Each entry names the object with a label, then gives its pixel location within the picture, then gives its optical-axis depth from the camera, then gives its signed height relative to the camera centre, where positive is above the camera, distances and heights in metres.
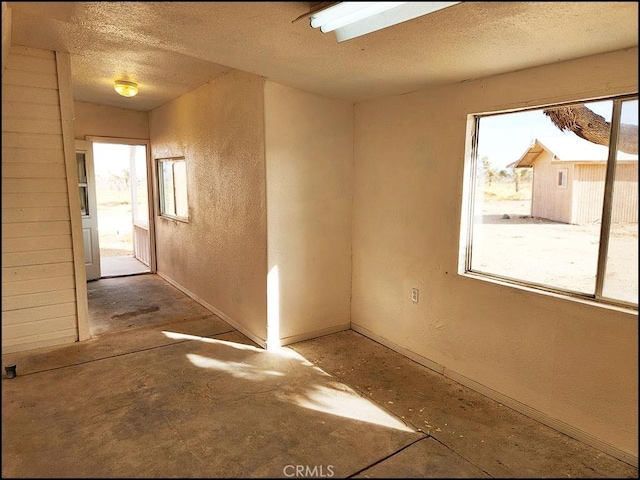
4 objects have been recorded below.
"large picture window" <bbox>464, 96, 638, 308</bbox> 2.21 -0.07
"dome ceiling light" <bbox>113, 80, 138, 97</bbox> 4.24 +1.02
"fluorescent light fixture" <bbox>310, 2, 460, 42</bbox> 1.73 +0.79
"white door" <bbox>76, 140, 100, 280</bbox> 5.68 -0.20
